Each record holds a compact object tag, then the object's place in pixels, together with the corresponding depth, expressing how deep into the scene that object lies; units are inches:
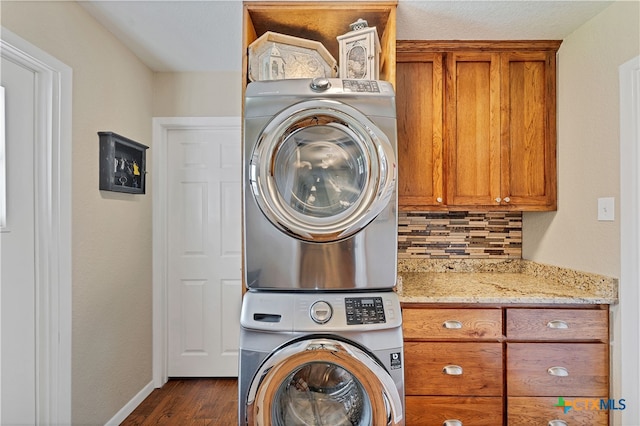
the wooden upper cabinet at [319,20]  71.2
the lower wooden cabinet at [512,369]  68.4
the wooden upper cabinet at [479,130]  85.7
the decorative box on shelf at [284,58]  68.1
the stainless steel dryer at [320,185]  59.3
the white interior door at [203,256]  112.0
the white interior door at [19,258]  60.3
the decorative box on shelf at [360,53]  69.4
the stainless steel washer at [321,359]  56.6
